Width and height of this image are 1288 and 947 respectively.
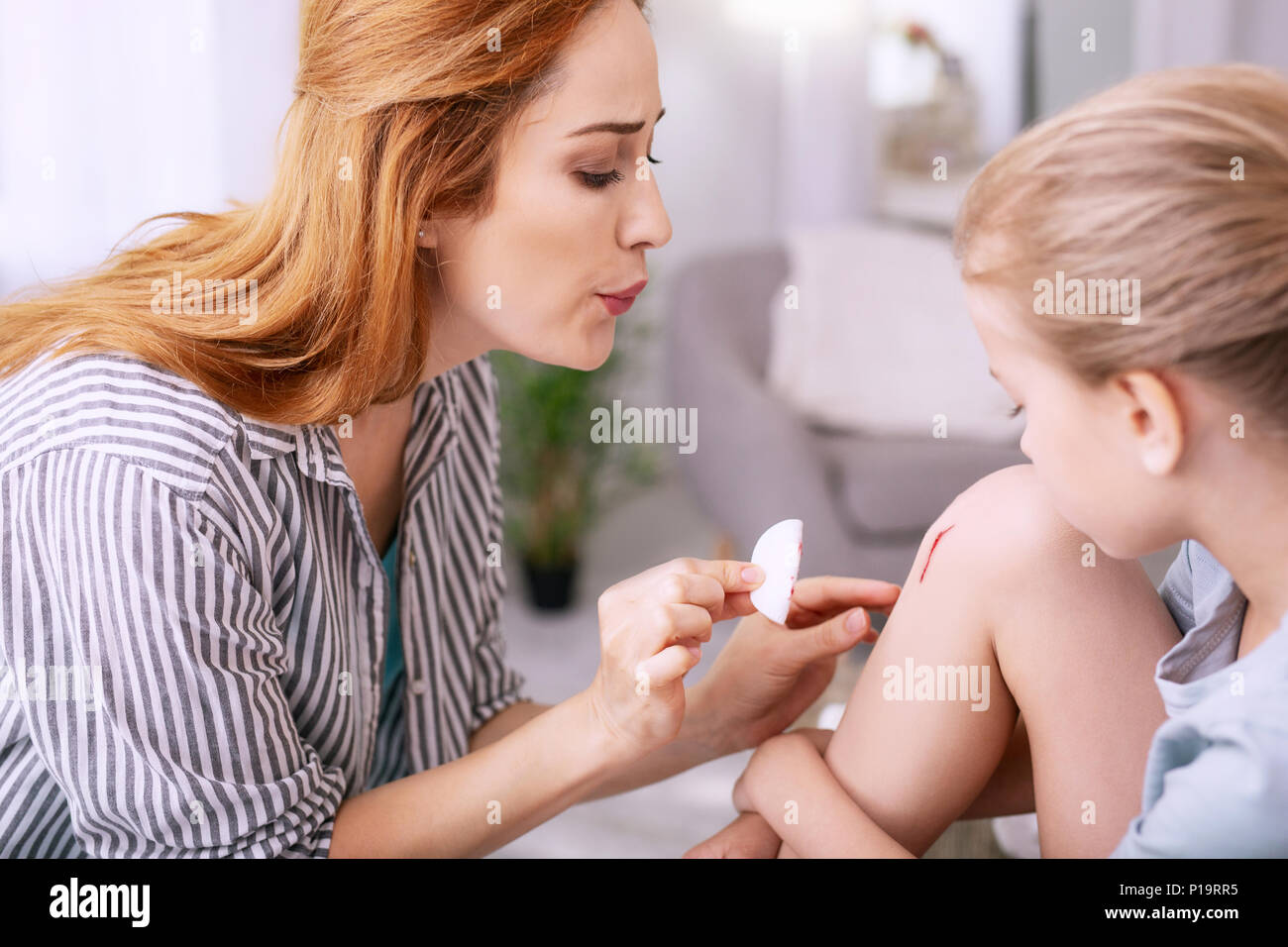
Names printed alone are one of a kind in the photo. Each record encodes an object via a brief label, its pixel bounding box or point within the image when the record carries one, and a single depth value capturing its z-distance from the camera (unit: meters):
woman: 0.78
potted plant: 2.64
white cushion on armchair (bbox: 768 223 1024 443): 2.45
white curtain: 2.01
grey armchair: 2.21
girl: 0.59
